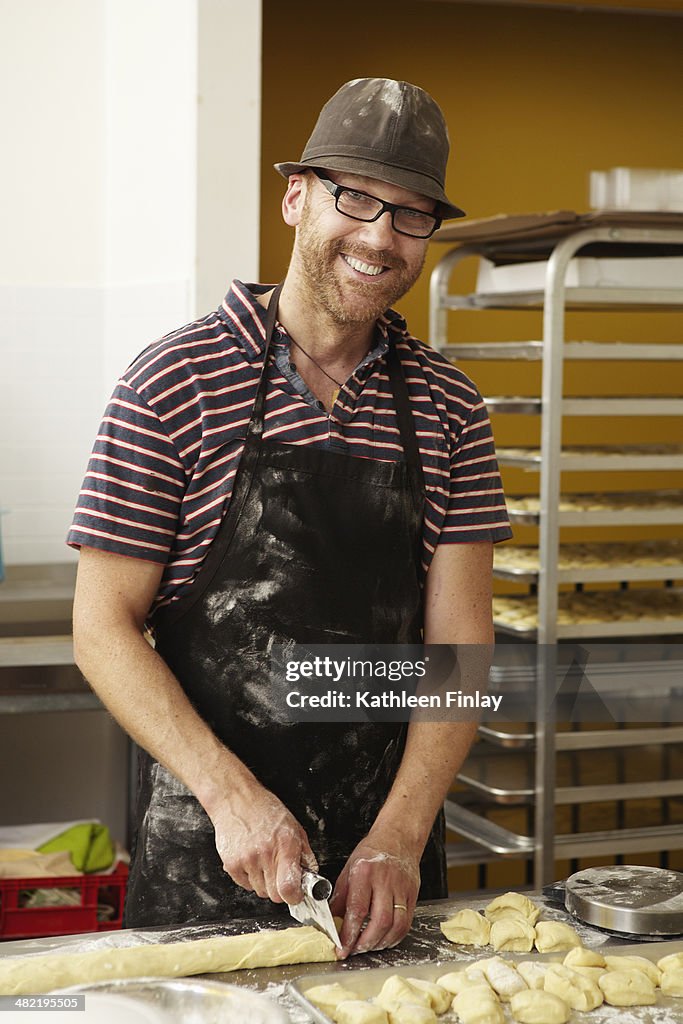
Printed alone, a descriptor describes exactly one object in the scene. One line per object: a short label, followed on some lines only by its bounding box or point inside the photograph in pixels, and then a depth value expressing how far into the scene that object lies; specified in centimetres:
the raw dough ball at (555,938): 155
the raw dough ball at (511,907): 164
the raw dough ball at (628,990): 141
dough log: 141
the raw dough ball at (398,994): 135
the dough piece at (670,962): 146
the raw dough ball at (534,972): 144
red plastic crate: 305
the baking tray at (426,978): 138
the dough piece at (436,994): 137
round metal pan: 161
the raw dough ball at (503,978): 141
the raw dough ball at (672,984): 143
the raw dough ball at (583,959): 148
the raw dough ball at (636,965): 146
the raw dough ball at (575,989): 140
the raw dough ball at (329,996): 134
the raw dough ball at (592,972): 144
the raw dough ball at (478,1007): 133
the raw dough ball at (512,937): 156
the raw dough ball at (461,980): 140
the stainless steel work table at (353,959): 145
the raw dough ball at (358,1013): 130
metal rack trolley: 309
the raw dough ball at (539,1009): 135
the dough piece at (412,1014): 131
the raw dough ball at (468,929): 158
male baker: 174
